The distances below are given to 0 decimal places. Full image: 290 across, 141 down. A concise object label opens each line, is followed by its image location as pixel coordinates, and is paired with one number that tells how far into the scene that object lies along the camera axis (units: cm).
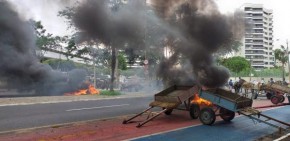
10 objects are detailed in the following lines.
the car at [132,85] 3784
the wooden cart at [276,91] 2173
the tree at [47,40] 3912
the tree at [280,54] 8002
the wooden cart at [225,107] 1093
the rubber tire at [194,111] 1291
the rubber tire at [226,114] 1208
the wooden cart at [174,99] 1155
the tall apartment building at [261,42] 12687
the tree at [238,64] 7174
